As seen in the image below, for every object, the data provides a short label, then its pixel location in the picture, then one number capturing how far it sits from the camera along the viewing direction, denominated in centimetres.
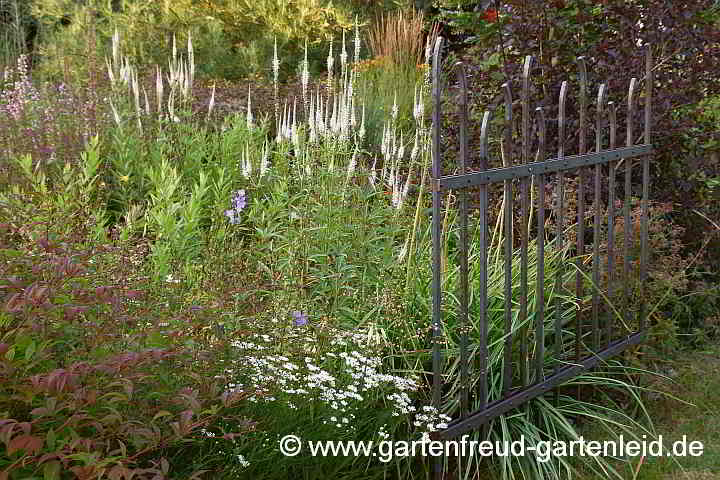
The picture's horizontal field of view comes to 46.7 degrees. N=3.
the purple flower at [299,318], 324
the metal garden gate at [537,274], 323
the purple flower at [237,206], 387
